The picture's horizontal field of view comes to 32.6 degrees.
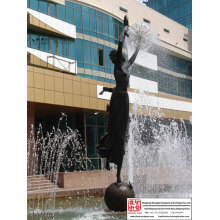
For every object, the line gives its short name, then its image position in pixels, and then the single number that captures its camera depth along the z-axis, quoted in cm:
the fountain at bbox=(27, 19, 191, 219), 1164
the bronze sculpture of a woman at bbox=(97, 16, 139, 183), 806
